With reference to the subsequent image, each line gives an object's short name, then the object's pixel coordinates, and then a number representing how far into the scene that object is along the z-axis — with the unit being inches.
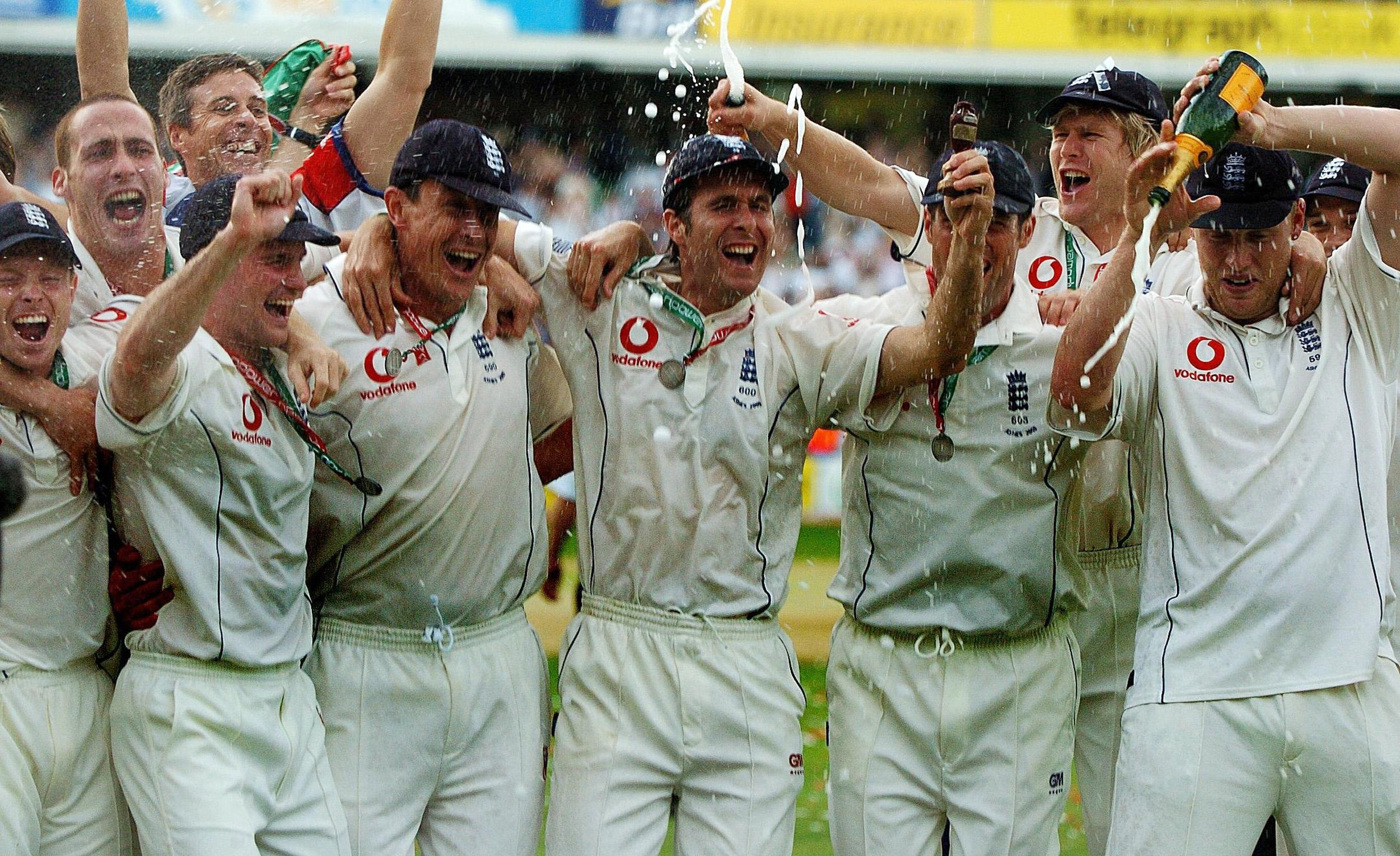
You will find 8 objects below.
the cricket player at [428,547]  364.2
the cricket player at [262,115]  430.6
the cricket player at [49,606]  327.3
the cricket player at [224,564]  326.6
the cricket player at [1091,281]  418.6
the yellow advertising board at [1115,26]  1168.2
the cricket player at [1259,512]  343.9
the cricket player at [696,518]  368.5
